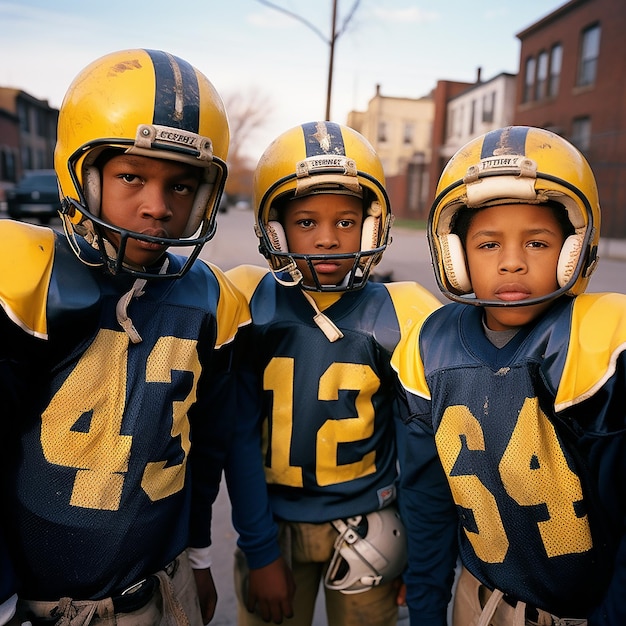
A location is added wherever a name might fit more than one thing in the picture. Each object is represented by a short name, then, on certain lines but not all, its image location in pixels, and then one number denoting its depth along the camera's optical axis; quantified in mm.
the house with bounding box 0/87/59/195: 34094
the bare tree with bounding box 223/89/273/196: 53688
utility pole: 9289
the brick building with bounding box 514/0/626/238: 18750
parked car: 16562
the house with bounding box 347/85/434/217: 42469
